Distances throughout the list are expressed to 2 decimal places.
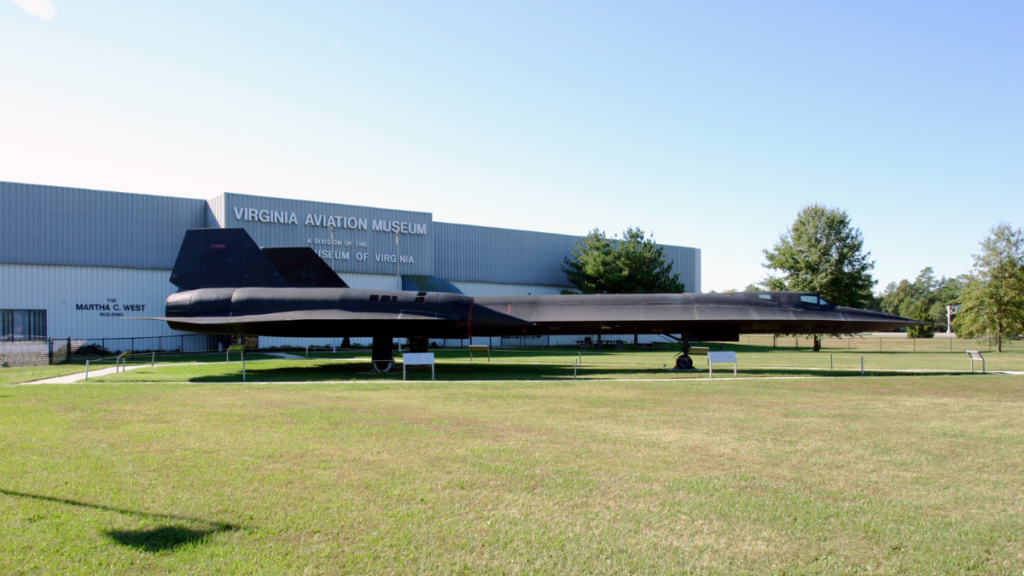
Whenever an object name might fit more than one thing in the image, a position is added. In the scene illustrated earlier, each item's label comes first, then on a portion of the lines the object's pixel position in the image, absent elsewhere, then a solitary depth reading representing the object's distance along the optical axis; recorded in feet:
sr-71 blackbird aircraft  65.82
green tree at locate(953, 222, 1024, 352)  150.82
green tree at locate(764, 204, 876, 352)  152.15
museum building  100.99
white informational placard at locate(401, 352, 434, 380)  57.23
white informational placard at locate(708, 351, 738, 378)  60.29
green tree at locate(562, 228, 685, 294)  148.66
